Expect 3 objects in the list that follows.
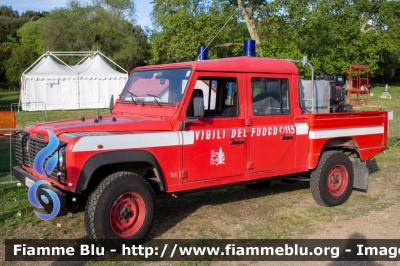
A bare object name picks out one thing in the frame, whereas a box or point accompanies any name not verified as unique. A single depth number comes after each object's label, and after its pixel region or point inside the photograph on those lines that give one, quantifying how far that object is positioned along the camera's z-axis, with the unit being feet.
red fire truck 16.06
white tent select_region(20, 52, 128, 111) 87.51
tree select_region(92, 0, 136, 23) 182.09
